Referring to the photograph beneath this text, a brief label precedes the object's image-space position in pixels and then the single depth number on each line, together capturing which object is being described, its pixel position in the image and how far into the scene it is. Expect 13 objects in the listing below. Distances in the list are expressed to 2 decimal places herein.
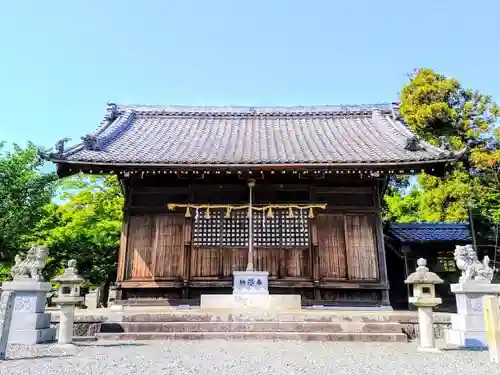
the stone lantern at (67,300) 6.79
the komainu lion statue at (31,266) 7.50
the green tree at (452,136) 19.39
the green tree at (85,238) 13.43
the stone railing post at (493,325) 5.54
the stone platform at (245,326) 7.49
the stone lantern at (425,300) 6.50
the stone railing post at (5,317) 5.77
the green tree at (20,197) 11.99
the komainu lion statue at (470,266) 7.29
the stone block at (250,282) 9.73
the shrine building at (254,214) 10.25
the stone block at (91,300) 13.67
